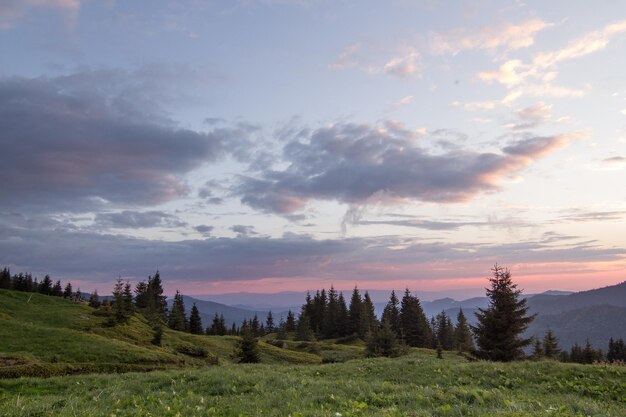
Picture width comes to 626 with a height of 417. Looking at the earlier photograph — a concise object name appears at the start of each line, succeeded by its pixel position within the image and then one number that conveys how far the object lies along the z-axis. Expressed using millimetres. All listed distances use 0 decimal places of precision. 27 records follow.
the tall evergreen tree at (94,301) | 86375
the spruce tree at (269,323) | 168138
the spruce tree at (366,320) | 110000
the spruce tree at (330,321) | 118875
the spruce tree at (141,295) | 120369
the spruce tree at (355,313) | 113250
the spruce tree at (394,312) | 109919
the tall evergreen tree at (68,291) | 119238
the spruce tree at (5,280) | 113731
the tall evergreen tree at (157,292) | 121612
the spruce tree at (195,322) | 123738
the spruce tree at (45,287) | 112250
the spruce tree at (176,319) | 106750
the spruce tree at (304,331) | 107812
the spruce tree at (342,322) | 115500
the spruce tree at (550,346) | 74312
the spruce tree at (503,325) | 43125
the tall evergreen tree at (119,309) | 67125
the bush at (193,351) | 62338
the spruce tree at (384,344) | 58344
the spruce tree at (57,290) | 114156
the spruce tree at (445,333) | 111544
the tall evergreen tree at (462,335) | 99188
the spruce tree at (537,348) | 76000
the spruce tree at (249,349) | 52188
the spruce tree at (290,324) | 133625
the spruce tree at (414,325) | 106812
